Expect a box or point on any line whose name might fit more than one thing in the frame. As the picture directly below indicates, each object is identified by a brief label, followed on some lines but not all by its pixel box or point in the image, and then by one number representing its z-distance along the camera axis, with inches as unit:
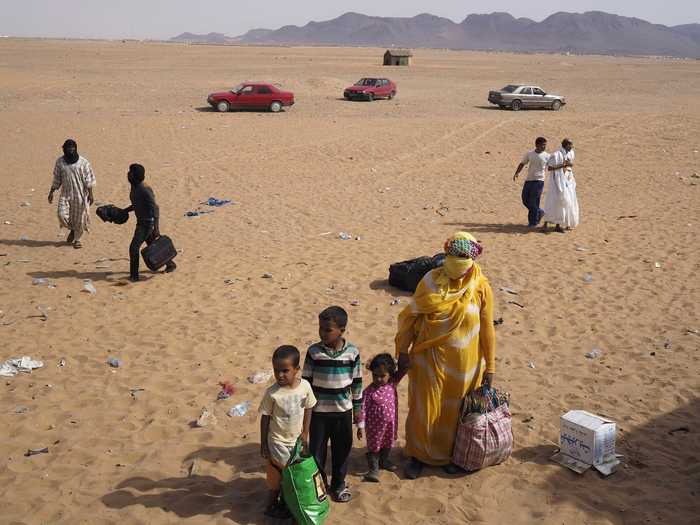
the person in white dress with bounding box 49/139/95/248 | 382.6
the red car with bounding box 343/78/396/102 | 1135.0
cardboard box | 176.6
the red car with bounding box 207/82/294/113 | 978.2
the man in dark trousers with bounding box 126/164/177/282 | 322.3
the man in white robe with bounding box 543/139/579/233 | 419.2
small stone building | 1935.3
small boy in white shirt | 149.9
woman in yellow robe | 165.3
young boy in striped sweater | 157.0
